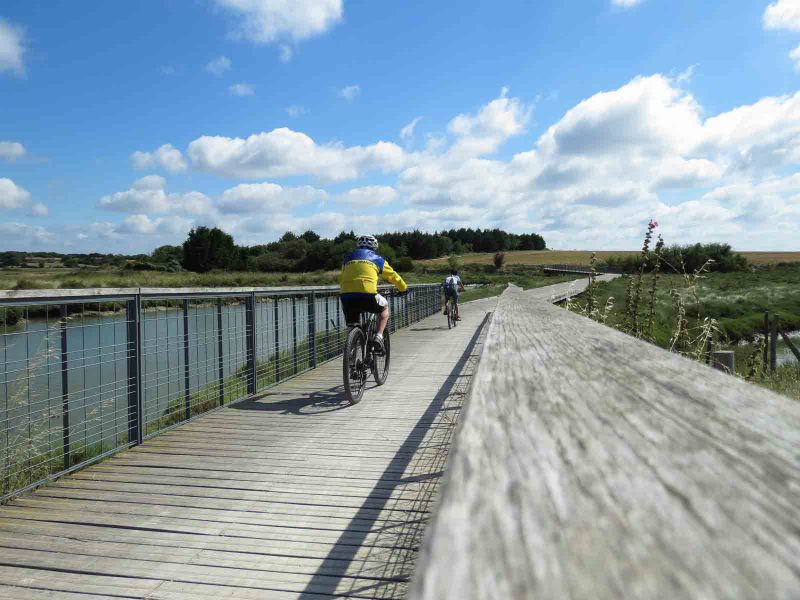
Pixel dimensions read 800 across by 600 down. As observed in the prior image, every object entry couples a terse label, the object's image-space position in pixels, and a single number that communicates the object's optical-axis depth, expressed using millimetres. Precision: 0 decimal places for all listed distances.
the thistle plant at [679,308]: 5656
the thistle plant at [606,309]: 6695
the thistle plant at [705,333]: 5598
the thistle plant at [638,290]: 6107
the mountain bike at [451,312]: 15645
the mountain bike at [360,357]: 6148
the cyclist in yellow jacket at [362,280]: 6512
